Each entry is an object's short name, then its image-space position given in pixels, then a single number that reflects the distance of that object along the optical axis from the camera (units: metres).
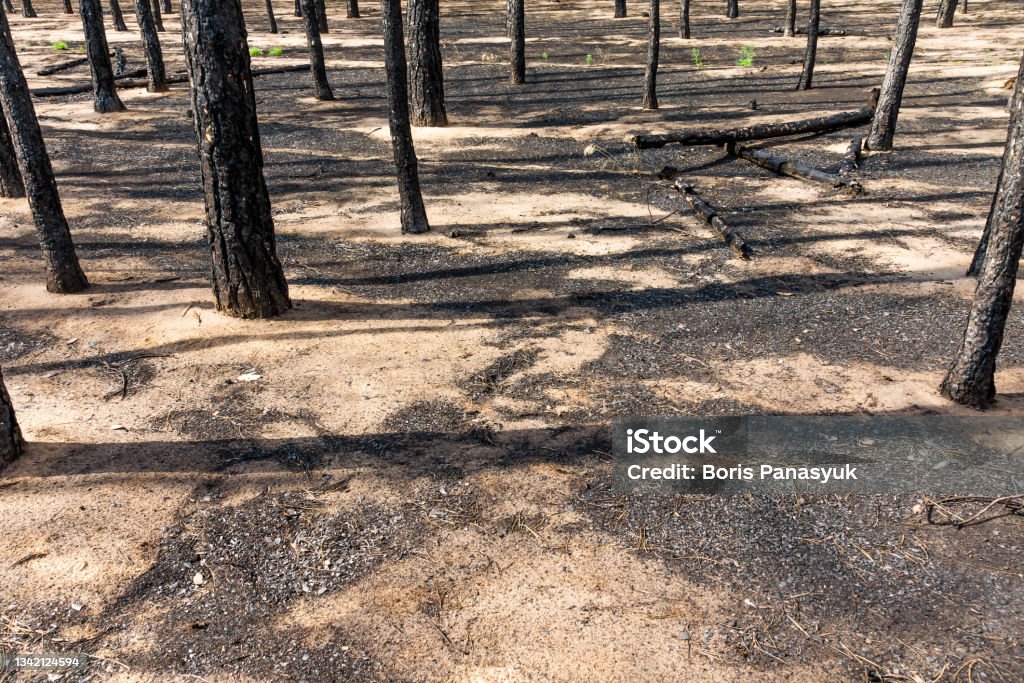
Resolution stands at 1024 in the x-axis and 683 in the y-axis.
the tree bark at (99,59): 17.14
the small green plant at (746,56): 22.77
